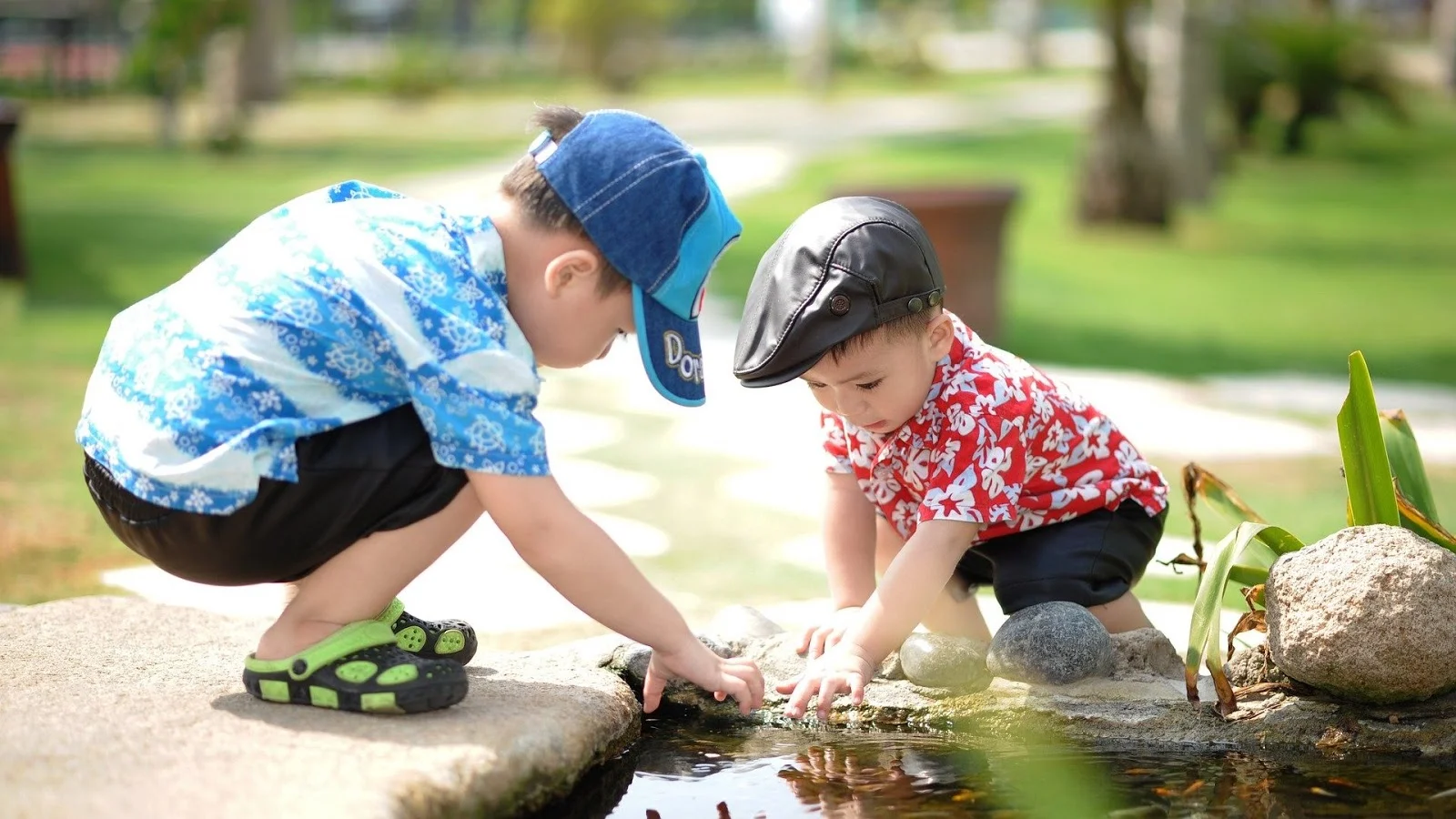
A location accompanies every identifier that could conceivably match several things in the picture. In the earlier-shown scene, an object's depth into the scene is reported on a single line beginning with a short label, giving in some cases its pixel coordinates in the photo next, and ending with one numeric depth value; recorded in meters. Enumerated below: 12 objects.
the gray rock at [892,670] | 2.68
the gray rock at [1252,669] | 2.58
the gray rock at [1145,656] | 2.62
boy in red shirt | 2.49
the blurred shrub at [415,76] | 25.50
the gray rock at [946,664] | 2.58
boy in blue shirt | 2.17
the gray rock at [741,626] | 2.86
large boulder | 2.32
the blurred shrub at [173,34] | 16.69
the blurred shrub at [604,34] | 27.47
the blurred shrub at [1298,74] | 16.31
